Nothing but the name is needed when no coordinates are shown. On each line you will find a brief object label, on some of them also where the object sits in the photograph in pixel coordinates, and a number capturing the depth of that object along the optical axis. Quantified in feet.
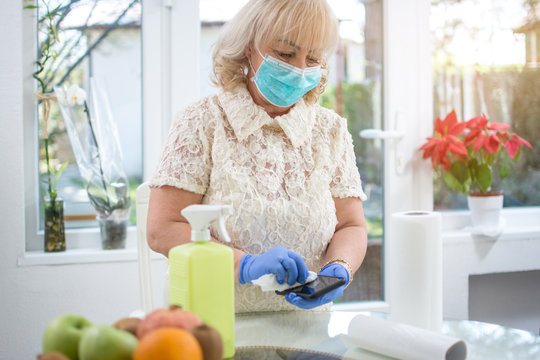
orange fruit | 1.80
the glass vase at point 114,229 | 6.61
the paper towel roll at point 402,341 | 2.84
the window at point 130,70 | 6.81
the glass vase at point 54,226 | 6.36
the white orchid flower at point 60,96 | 6.49
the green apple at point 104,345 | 1.85
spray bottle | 2.47
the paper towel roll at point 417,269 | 3.24
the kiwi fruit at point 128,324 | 2.07
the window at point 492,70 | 8.26
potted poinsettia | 7.46
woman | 4.02
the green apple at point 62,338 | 1.96
